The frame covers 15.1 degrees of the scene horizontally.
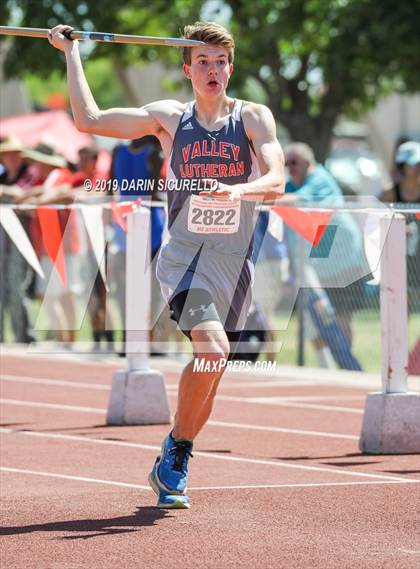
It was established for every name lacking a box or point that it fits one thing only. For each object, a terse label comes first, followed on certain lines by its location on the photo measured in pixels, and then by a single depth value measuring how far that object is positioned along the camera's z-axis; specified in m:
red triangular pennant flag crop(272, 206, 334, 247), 12.03
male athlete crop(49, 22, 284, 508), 7.73
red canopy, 28.29
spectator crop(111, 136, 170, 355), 15.20
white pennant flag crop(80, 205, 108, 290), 12.01
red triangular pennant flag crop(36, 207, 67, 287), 12.97
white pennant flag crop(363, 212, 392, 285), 10.27
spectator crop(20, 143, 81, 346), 15.43
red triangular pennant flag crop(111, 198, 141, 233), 11.83
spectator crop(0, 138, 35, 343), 17.06
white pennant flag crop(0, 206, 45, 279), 12.45
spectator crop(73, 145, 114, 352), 16.41
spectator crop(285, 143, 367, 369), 14.06
